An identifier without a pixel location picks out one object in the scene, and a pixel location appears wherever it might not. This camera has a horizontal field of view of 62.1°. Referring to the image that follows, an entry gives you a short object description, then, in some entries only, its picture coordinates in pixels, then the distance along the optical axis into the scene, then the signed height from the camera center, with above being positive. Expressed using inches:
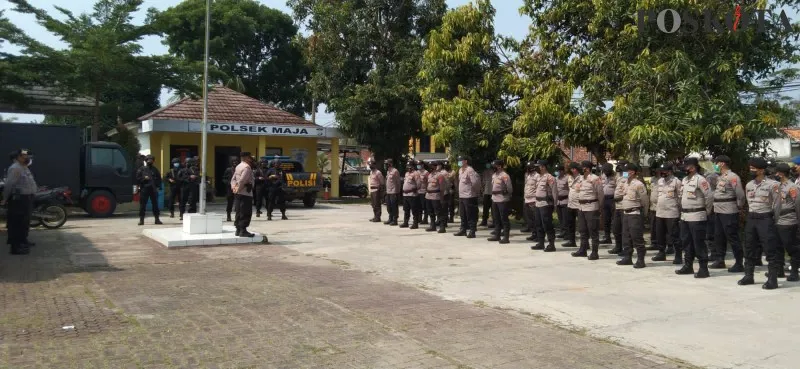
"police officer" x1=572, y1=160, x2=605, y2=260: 438.6 -14.2
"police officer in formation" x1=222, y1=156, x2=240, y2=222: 682.3 -1.5
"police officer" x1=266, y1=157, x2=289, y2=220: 717.3 -7.0
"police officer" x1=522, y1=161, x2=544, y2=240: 511.8 -2.4
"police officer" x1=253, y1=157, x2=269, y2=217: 706.4 -1.7
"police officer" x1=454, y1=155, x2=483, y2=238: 561.2 -6.5
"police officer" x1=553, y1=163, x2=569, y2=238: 508.1 -6.0
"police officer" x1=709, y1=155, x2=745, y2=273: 386.0 -9.5
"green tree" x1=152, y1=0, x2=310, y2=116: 1491.1 +319.4
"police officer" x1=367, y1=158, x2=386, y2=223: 694.8 -5.8
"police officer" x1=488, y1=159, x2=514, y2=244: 522.6 -9.1
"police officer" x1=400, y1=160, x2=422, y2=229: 640.4 -8.9
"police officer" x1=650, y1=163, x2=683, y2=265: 411.8 -15.0
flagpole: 511.8 +27.3
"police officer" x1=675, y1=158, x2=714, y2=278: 374.0 -16.9
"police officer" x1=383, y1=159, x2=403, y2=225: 666.8 -8.5
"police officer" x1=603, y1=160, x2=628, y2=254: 425.6 -15.8
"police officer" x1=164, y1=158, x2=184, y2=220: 662.5 +3.6
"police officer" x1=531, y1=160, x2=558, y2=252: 482.3 -16.9
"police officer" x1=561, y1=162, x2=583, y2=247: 459.8 -12.5
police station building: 991.6 +77.1
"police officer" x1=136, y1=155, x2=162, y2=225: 627.3 +1.2
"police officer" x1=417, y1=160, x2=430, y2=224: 633.6 -2.0
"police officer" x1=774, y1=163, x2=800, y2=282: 350.0 -17.3
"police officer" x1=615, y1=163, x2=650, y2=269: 404.2 -20.1
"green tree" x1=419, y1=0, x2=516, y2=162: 597.0 +92.7
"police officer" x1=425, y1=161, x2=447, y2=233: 600.1 -9.6
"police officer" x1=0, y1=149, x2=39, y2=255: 431.2 -12.4
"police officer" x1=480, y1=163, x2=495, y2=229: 627.4 -1.9
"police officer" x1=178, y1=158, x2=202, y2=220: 657.0 -1.2
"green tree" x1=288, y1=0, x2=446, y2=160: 991.6 +190.5
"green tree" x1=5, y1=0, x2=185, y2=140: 829.8 +159.7
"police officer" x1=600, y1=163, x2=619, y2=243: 515.8 -12.1
